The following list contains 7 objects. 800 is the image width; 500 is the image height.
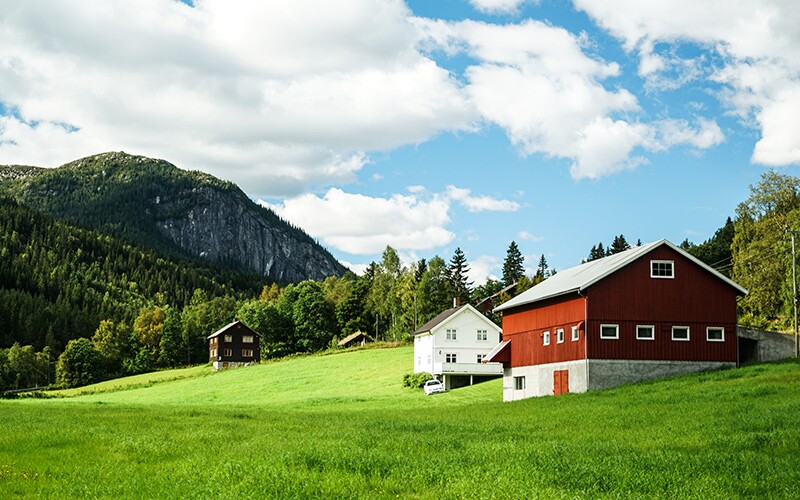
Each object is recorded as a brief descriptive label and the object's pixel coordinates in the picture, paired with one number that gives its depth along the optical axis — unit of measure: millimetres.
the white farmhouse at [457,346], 84225
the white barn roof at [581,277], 53500
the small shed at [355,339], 142625
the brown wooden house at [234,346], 150250
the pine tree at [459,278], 131000
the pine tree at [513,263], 168750
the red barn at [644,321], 52562
